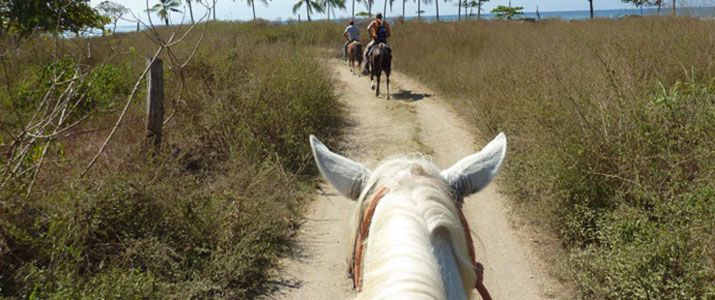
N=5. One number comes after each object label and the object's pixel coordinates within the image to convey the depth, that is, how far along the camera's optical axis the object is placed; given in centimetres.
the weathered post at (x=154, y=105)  444
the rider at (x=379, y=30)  1075
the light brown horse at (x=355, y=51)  1327
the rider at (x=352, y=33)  1417
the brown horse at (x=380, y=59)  1020
